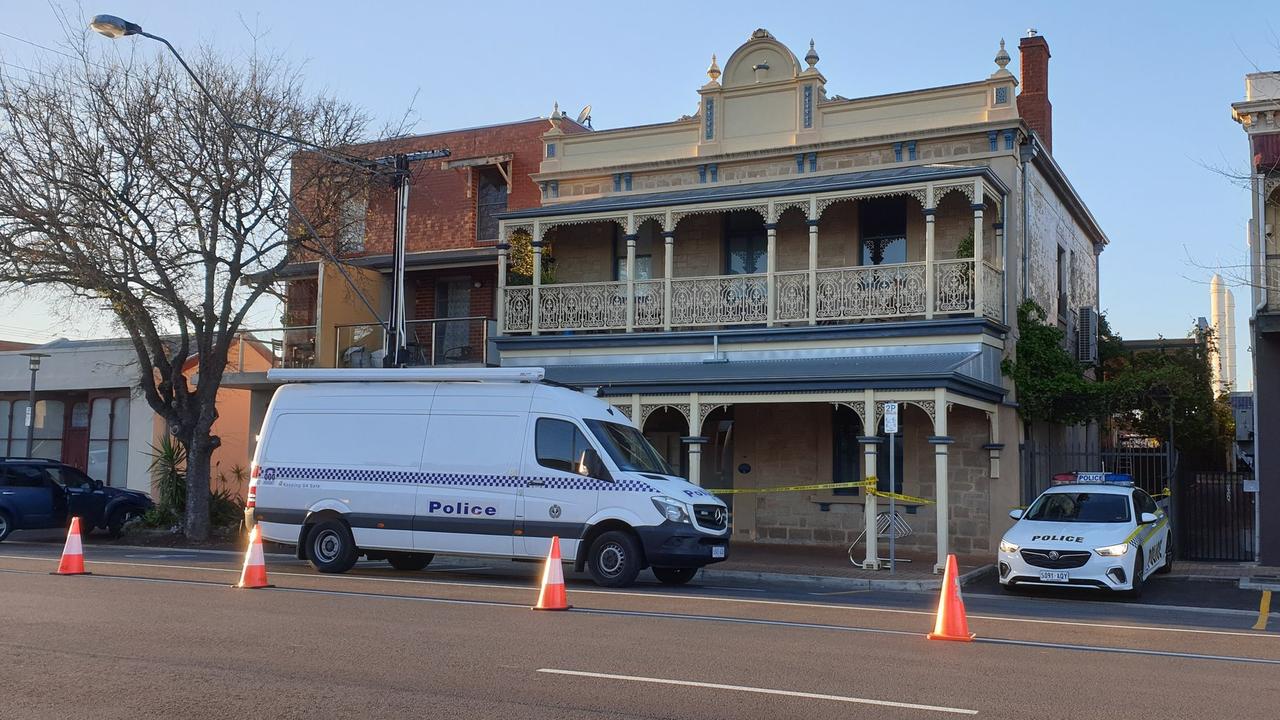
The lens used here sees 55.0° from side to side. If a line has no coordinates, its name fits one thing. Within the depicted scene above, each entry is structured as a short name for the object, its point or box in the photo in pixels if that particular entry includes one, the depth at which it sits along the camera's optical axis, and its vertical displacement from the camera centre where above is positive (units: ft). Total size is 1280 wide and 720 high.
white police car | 48.83 -2.11
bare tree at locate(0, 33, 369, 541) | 67.56 +15.07
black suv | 75.00 -2.12
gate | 69.46 -1.87
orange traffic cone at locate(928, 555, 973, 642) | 33.47 -3.64
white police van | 48.47 -0.19
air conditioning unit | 84.84 +10.22
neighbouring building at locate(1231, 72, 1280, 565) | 63.26 +9.55
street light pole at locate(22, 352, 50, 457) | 92.48 +6.24
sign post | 55.77 +2.62
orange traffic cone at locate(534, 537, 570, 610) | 39.04 -3.61
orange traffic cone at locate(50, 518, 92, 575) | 49.11 -3.77
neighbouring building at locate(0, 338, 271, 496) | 101.50 +4.32
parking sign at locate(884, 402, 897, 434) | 56.65 +3.09
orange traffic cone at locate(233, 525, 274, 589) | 44.62 -3.66
